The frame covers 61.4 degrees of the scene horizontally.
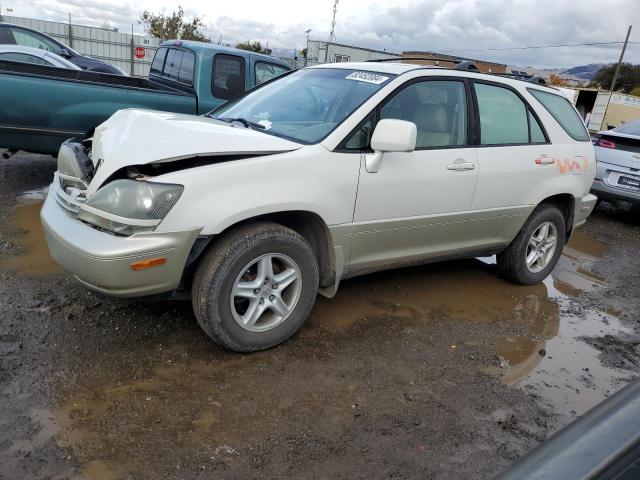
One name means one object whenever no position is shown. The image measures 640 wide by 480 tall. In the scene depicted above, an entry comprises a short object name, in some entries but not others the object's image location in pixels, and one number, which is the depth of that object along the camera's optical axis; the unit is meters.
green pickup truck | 5.53
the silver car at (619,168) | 7.62
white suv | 2.87
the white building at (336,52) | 27.62
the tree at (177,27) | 31.59
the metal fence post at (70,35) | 17.03
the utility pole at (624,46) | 40.94
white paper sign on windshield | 3.76
